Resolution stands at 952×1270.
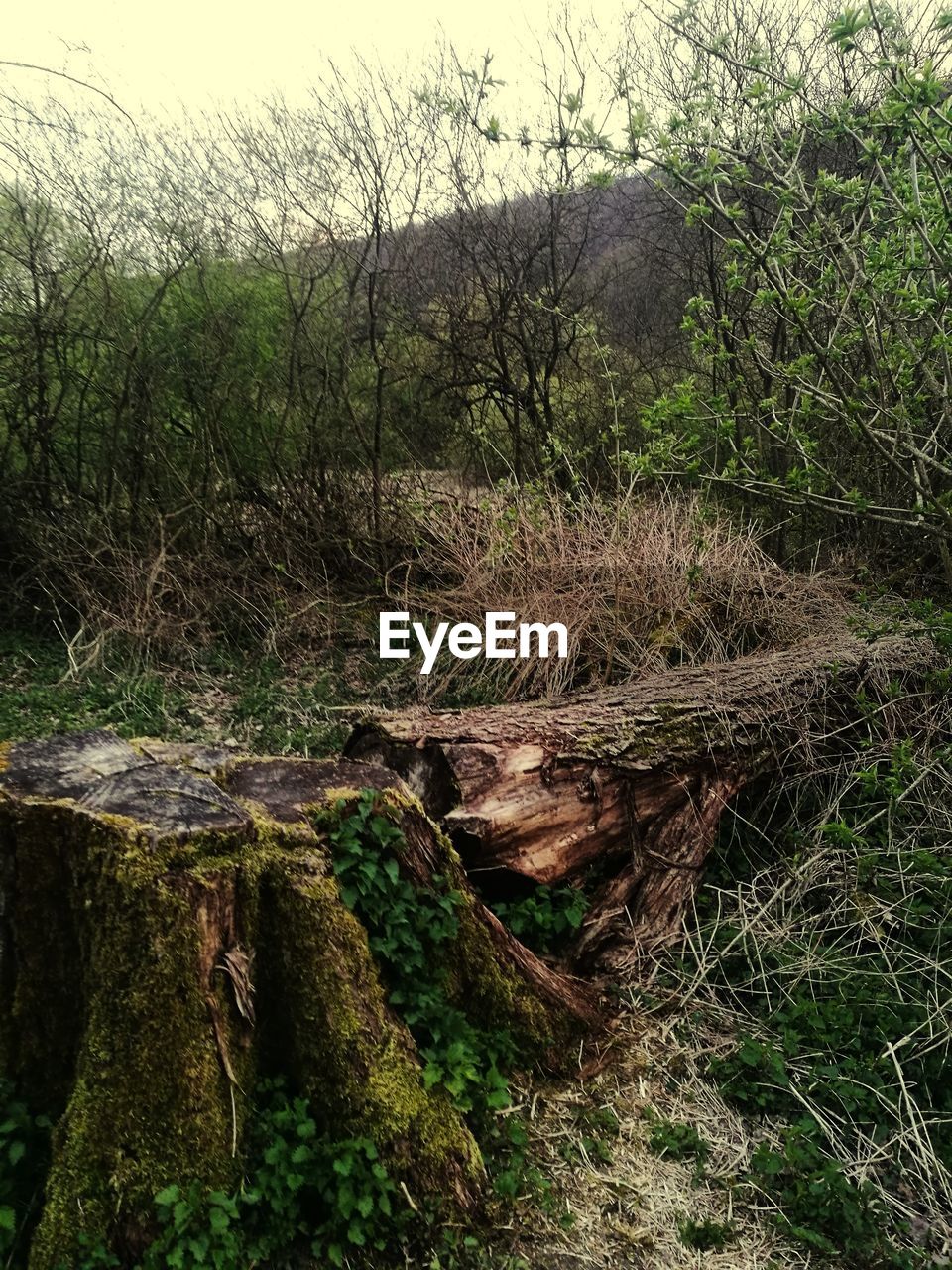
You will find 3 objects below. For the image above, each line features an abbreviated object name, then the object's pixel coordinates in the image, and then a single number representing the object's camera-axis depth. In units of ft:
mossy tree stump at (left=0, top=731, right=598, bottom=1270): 6.59
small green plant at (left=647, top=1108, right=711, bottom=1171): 8.27
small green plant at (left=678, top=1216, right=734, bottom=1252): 7.41
